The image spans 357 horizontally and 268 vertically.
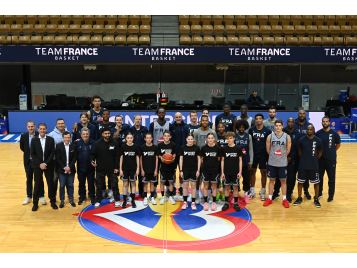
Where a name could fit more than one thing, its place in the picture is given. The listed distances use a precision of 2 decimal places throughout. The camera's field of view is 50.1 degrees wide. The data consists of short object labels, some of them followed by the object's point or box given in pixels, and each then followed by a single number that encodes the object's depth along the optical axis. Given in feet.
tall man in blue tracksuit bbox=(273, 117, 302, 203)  23.76
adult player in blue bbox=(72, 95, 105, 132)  27.02
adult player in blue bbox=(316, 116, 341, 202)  23.71
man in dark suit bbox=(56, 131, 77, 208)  22.43
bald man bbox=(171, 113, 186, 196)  25.55
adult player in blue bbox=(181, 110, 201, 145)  24.82
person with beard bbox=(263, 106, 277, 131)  25.86
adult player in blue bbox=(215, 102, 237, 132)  26.76
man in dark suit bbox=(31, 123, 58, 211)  22.11
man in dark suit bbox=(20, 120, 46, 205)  22.54
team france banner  48.47
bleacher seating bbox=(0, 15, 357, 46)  51.47
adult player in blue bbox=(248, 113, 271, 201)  24.17
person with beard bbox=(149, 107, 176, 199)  25.49
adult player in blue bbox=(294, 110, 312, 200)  24.85
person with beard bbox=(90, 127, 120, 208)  22.61
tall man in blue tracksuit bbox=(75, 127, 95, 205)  23.07
